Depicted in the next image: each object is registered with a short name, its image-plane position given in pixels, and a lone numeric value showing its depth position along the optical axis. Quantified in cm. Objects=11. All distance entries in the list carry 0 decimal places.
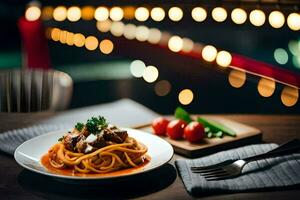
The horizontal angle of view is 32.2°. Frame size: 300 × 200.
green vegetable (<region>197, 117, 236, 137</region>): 217
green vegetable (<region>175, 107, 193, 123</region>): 232
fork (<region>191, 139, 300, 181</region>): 166
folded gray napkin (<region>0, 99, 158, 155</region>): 208
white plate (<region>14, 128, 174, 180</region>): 161
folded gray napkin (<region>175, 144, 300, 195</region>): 157
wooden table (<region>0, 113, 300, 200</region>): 155
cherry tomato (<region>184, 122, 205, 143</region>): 204
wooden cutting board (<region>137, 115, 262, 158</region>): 197
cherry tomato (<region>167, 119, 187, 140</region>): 211
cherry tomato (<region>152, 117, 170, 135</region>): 219
